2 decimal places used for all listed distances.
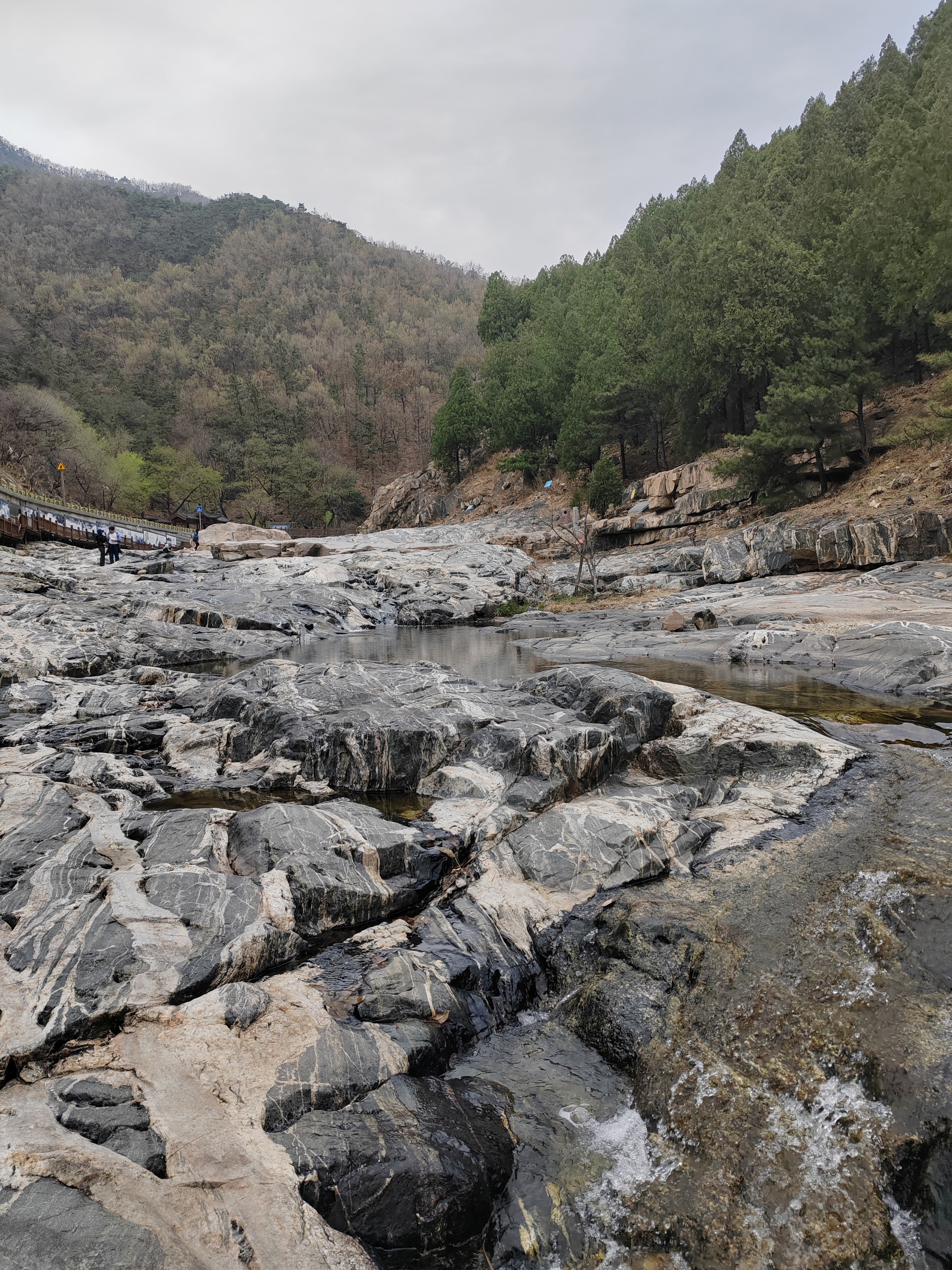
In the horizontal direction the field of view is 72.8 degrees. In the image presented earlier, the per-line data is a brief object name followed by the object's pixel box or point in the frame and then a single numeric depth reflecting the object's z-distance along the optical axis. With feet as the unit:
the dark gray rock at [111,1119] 8.54
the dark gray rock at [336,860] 15.19
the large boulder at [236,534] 143.84
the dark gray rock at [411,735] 22.27
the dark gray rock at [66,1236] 6.66
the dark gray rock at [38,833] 15.37
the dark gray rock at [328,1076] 9.88
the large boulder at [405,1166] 8.59
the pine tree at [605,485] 114.73
